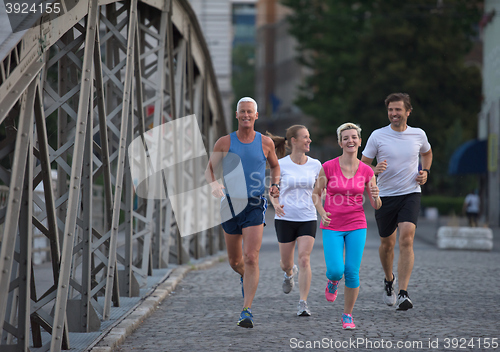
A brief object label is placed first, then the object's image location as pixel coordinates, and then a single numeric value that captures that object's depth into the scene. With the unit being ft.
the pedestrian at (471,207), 184.03
